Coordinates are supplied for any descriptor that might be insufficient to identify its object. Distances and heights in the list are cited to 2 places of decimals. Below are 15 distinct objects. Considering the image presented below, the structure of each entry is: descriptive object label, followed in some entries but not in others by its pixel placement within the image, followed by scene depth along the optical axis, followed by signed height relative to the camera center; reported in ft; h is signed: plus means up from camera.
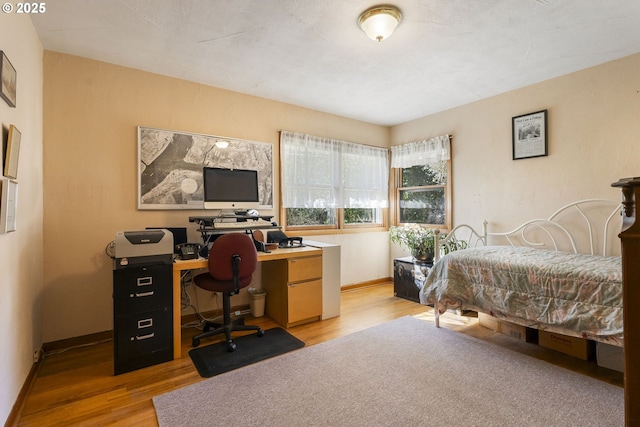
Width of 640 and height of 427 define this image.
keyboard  8.95 -0.29
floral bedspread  6.24 -1.89
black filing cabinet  6.93 -2.41
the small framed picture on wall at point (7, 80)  4.83 +2.34
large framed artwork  9.23 +1.79
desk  7.63 -1.61
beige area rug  5.34 -3.66
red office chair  7.93 -1.52
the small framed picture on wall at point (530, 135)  10.07 +2.66
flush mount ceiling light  6.31 +4.18
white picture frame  4.89 +0.20
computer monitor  9.05 +0.81
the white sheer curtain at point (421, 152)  12.87 +2.78
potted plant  12.28 -1.22
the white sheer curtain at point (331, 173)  12.14 +1.81
